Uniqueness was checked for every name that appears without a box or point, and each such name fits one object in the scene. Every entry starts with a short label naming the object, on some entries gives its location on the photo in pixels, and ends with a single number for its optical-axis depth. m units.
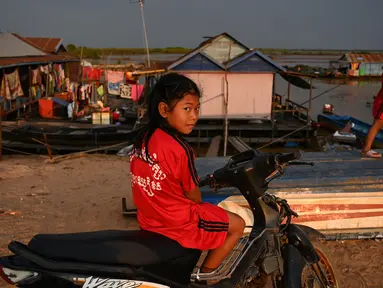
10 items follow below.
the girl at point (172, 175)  2.17
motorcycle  1.95
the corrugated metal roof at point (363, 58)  48.25
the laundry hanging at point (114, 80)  24.47
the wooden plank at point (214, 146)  12.59
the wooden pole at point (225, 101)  13.24
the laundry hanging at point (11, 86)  16.69
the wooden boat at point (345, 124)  16.22
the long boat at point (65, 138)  13.83
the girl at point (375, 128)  5.65
